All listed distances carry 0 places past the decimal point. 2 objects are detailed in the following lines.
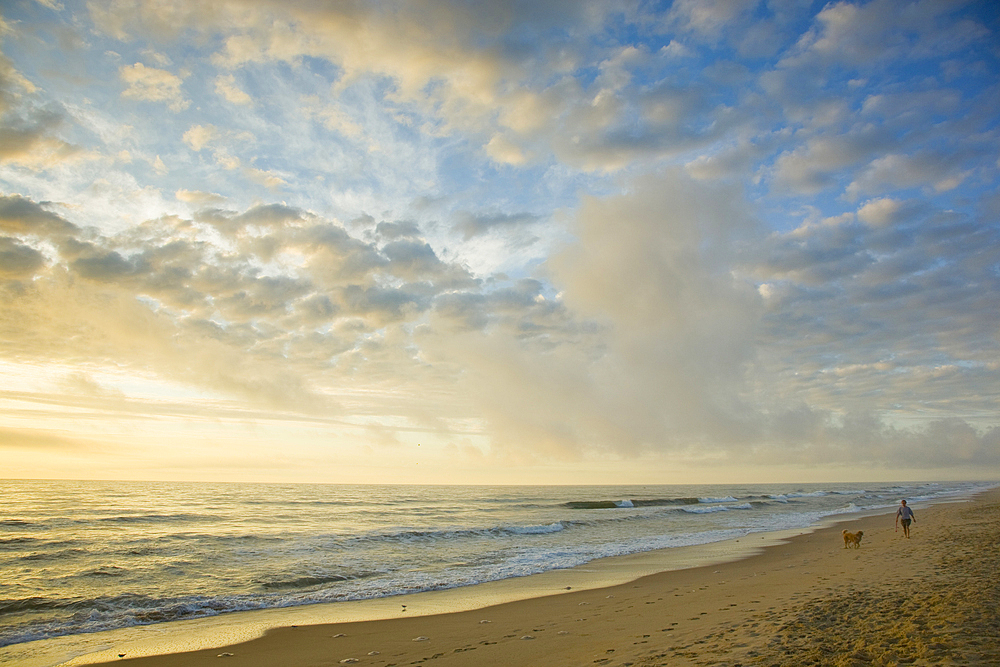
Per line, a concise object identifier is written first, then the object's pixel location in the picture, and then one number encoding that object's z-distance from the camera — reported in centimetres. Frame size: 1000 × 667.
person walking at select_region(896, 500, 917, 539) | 2370
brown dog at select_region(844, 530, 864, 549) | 2141
